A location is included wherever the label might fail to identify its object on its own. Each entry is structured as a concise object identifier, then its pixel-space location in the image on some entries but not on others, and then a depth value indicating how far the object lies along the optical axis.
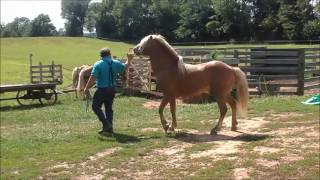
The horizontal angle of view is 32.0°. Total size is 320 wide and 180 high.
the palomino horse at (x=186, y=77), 10.59
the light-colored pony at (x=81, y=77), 11.78
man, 10.68
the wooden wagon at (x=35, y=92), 22.12
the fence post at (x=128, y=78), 23.75
